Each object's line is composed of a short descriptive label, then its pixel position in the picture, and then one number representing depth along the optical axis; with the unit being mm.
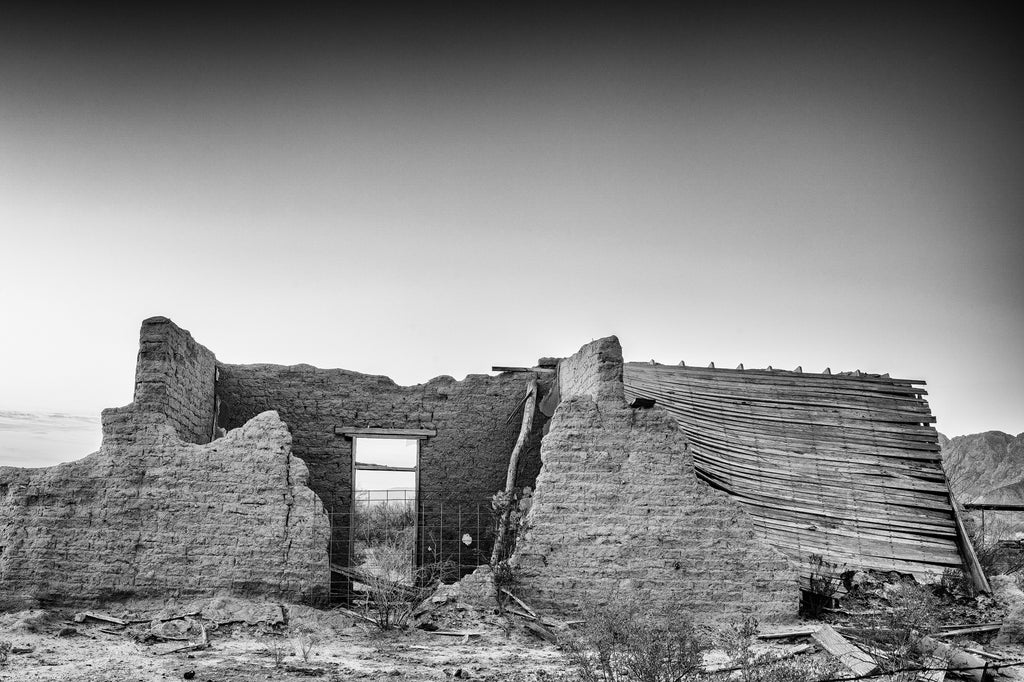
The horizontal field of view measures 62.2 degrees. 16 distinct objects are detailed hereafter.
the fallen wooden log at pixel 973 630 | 7711
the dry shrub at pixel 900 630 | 6156
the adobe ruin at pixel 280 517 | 7559
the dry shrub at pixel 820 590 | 8305
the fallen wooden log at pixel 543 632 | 7152
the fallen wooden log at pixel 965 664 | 6445
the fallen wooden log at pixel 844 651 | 6371
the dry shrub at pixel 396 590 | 7512
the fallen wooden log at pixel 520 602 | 7556
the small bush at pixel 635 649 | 5285
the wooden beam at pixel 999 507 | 10725
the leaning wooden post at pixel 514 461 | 8195
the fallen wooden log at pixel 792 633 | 7398
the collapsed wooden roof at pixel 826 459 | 9438
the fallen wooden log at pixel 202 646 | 6578
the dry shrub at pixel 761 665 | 5207
